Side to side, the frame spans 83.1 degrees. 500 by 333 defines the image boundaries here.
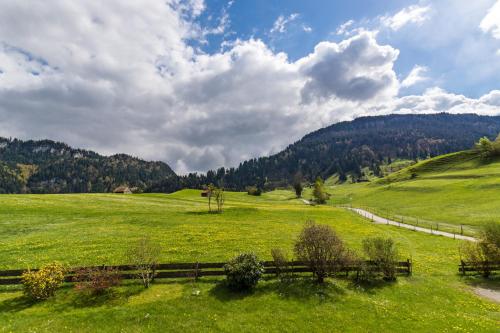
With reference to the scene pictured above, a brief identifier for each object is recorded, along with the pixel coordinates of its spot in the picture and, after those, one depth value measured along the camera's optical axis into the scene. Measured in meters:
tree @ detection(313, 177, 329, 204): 143.25
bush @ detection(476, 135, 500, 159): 145.00
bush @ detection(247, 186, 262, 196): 193.00
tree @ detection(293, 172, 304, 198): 192.27
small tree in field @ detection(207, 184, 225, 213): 81.81
